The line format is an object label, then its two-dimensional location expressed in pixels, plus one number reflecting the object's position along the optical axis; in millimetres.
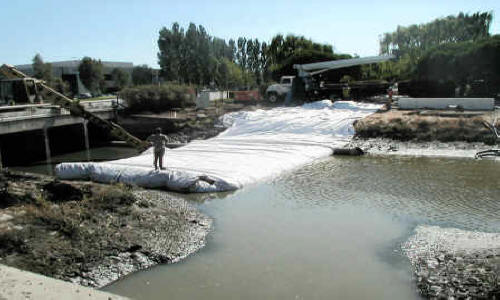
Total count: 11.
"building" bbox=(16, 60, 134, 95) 74000
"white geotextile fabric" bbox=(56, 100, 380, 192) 15820
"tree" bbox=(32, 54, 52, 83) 60391
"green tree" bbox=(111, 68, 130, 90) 80125
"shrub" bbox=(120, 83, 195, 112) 34594
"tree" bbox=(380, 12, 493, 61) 77812
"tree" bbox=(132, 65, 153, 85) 80750
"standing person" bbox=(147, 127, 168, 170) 15906
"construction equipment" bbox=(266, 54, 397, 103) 36634
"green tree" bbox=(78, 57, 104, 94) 72875
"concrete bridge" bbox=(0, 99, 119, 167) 23453
